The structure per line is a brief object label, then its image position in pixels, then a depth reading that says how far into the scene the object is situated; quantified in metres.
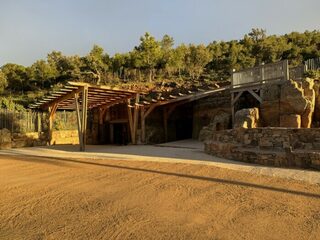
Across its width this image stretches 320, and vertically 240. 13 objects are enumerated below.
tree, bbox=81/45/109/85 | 33.21
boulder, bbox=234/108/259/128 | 11.91
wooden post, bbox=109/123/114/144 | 20.73
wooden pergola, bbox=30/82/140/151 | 13.91
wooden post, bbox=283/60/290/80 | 12.54
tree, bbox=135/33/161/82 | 33.53
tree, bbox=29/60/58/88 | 33.59
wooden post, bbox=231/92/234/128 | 14.53
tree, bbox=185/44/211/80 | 32.76
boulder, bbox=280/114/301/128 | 11.77
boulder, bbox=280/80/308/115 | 11.95
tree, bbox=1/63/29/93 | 33.25
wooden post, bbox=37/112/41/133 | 19.41
